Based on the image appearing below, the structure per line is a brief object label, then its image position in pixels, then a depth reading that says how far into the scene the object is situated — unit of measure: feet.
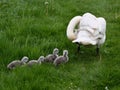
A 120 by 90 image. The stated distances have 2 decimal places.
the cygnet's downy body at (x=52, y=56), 21.30
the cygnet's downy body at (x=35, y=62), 20.15
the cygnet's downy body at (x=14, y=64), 20.26
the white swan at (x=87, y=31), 22.26
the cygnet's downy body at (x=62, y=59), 21.18
